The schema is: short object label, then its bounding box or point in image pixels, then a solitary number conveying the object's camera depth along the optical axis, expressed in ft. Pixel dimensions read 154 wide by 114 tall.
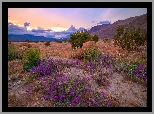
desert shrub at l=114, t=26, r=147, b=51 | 21.44
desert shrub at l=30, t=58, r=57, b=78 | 12.52
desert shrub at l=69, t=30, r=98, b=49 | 26.91
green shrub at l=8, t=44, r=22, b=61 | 17.92
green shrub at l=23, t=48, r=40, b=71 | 13.79
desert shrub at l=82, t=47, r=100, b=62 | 14.99
